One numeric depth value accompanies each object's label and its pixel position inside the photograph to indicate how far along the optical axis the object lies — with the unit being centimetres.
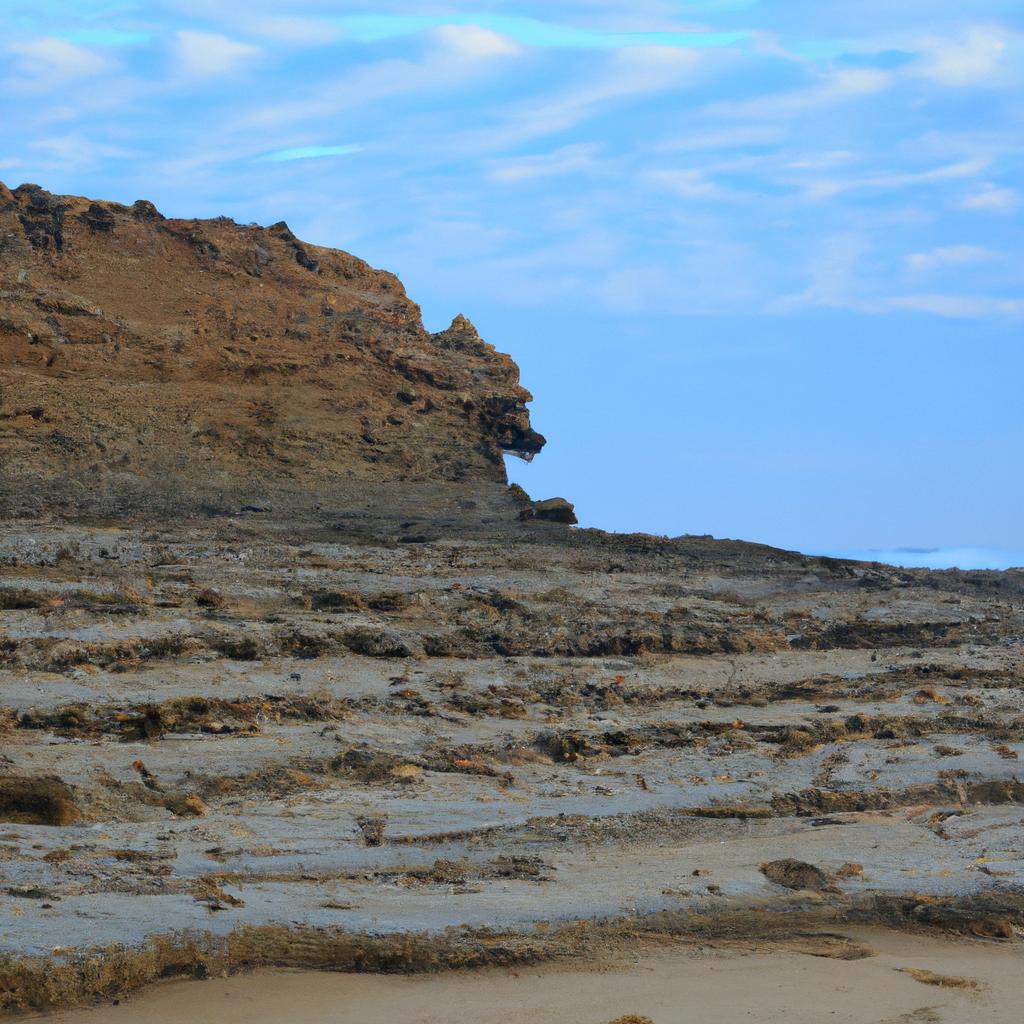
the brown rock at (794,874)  1396
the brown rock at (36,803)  1498
